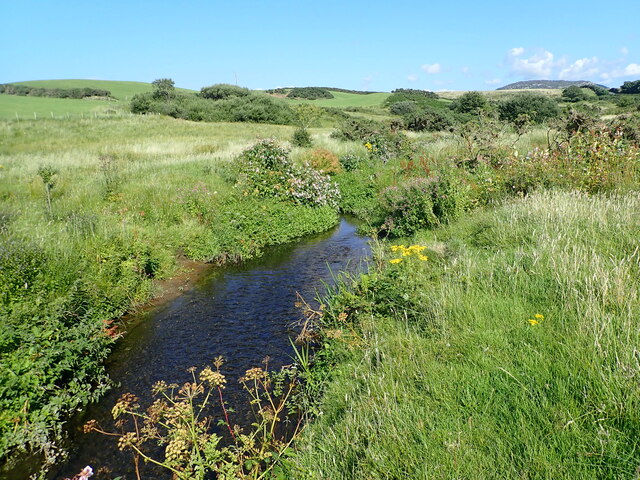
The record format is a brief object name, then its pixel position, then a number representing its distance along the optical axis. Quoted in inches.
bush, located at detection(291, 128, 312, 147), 936.3
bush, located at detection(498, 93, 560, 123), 1218.6
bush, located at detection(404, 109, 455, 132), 1243.8
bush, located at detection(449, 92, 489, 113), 1606.8
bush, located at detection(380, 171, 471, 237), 395.5
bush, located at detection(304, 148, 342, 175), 715.4
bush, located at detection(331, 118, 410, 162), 783.2
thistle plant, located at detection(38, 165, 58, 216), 397.8
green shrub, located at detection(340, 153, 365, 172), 753.6
